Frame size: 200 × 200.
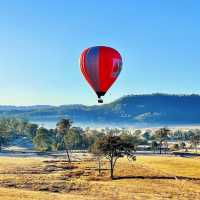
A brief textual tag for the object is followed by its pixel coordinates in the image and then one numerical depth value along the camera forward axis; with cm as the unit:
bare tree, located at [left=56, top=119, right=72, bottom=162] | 17238
